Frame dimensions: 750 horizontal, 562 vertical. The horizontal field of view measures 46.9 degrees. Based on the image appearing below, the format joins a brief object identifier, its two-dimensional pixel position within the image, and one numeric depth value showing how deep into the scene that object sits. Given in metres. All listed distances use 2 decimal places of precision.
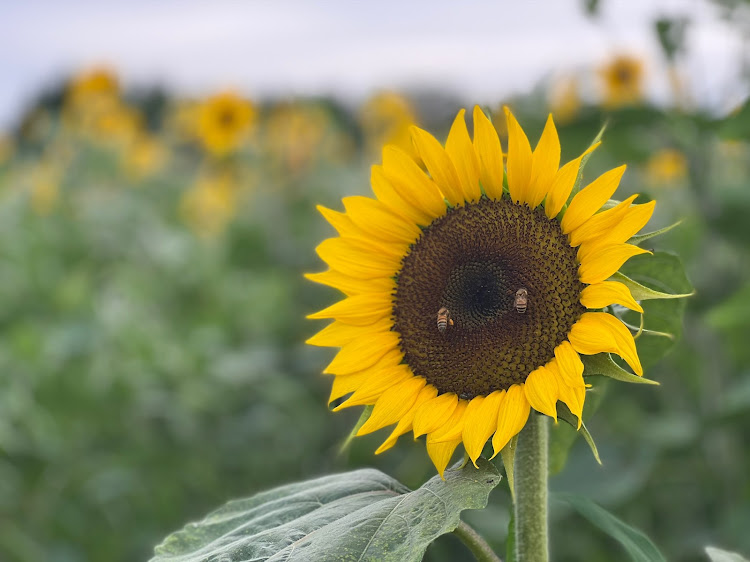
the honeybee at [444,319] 0.93
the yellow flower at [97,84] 5.86
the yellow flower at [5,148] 8.42
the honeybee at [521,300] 0.88
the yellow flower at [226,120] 4.73
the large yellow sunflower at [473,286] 0.84
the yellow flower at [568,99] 3.74
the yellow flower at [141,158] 6.41
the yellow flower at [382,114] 5.57
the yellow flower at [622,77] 4.04
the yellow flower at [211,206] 5.20
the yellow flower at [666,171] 3.59
